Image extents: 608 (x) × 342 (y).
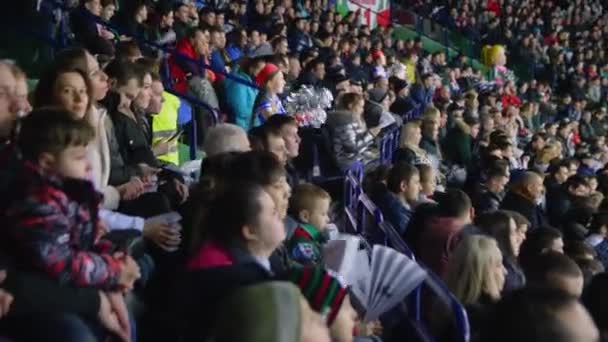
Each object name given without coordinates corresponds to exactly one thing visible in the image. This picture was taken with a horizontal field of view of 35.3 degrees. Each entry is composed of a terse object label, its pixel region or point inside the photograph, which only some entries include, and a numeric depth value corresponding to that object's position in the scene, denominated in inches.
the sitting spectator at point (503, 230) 207.9
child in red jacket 116.6
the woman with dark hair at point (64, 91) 166.6
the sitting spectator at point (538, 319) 90.7
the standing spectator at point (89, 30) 297.7
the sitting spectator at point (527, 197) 308.5
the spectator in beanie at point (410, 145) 328.5
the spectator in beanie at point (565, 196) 348.8
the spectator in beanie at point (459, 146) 420.5
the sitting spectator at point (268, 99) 298.7
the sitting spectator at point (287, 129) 215.6
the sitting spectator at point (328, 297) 113.0
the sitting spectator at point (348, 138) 275.6
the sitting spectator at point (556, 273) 164.7
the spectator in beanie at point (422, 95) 507.7
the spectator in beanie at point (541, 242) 211.2
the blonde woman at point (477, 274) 170.1
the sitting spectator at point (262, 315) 91.4
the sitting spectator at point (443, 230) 204.1
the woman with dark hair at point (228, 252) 122.2
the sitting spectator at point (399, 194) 243.3
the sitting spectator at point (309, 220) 171.8
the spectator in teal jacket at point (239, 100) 326.0
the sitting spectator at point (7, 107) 150.2
